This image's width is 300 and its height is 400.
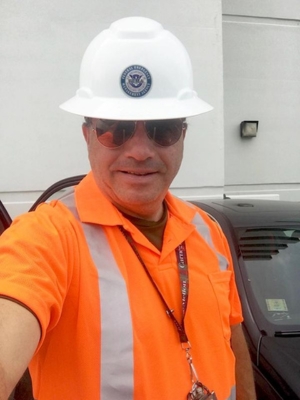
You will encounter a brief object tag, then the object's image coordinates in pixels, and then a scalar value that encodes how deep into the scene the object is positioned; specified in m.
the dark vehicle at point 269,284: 2.35
